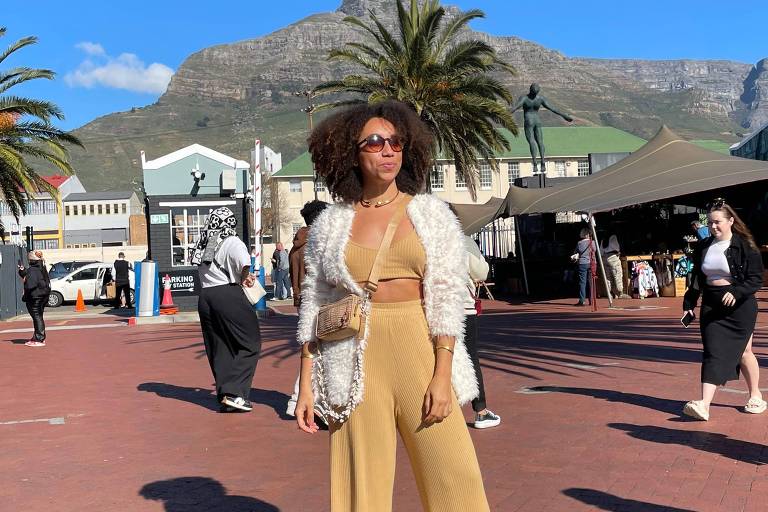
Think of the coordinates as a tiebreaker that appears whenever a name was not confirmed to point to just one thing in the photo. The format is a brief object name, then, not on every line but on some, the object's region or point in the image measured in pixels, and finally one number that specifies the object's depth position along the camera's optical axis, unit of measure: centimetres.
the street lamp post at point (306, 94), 3672
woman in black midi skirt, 712
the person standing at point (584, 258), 1992
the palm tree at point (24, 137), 2488
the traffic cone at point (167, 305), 2253
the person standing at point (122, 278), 2812
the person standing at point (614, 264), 2175
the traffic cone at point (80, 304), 2766
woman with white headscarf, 858
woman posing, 321
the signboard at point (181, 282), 2400
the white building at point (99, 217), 9736
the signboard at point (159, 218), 2386
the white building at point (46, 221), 9218
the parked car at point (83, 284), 3194
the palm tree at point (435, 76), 2634
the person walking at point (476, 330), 636
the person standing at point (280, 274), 2922
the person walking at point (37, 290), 1636
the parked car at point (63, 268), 3326
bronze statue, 2894
